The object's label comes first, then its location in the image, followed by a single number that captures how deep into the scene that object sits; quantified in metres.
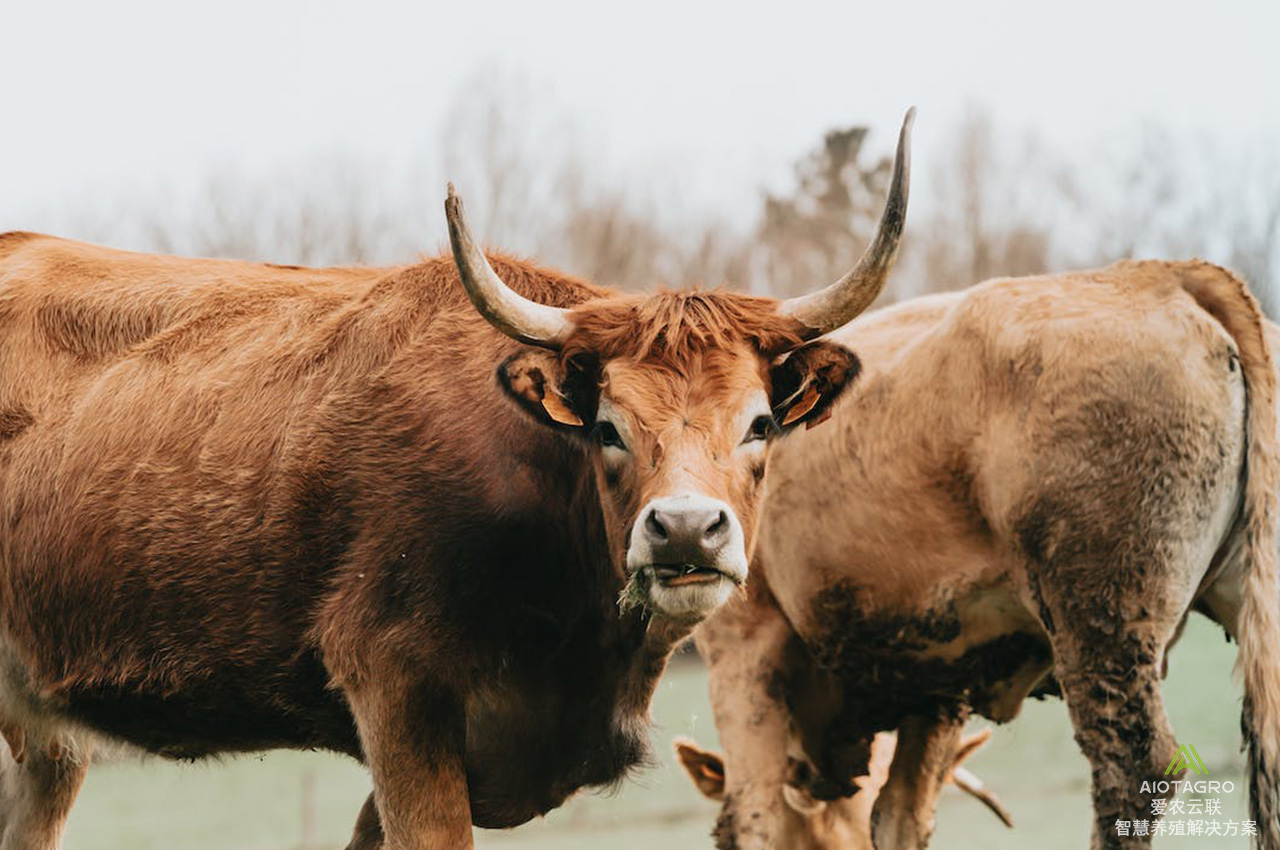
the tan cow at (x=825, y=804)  18.11
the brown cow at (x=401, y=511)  10.52
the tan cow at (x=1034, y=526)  13.03
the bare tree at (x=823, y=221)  53.06
